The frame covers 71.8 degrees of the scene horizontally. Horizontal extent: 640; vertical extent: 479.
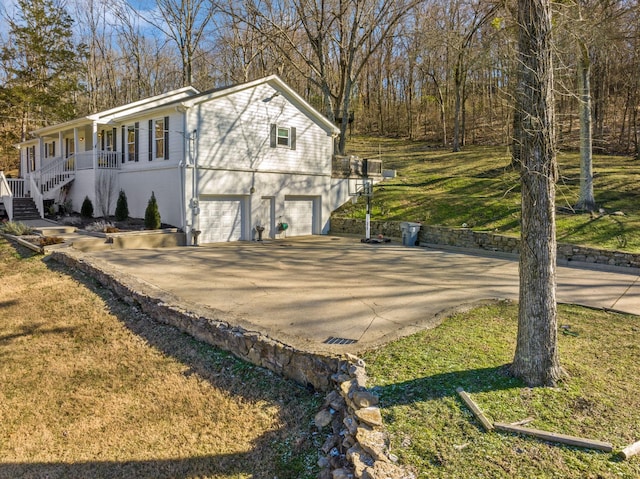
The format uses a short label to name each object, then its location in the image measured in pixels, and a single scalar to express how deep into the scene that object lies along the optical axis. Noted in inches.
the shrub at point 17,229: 573.9
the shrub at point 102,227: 573.3
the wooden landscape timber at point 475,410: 144.0
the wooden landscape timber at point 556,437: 133.0
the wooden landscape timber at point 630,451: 128.7
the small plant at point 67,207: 764.0
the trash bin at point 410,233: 622.2
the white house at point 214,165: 613.6
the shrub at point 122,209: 665.6
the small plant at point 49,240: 505.7
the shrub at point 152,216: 601.0
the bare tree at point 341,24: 869.2
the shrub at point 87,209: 701.9
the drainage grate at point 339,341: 225.6
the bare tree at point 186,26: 1070.4
